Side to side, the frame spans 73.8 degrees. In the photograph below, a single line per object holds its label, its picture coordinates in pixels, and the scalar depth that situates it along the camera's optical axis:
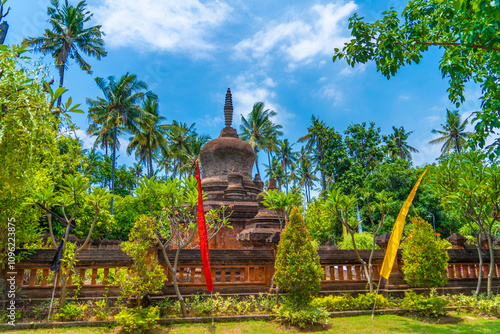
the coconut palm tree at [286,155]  54.69
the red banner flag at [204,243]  7.04
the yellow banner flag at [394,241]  7.74
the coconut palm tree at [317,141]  35.28
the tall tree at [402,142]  49.80
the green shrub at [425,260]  8.74
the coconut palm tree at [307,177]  54.88
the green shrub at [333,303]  8.00
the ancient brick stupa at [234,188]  11.61
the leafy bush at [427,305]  7.87
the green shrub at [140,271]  6.88
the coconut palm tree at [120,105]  31.55
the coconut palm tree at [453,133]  46.52
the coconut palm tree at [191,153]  43.82
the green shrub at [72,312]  6.70
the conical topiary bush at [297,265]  7.37
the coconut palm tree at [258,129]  46.43
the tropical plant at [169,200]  7.88
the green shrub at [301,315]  7.01
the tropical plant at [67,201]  6.98
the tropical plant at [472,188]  8.72
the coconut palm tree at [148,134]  34.12
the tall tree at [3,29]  4.76
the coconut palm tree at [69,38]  28.42
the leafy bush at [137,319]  6.34
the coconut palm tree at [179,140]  45.09
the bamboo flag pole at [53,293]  6.72
